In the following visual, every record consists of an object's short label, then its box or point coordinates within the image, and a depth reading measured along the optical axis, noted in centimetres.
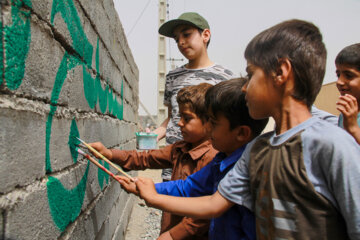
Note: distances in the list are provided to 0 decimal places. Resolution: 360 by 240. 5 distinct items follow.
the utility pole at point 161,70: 1442
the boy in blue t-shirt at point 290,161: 95
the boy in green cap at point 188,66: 246
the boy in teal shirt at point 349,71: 205
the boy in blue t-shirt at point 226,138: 140
